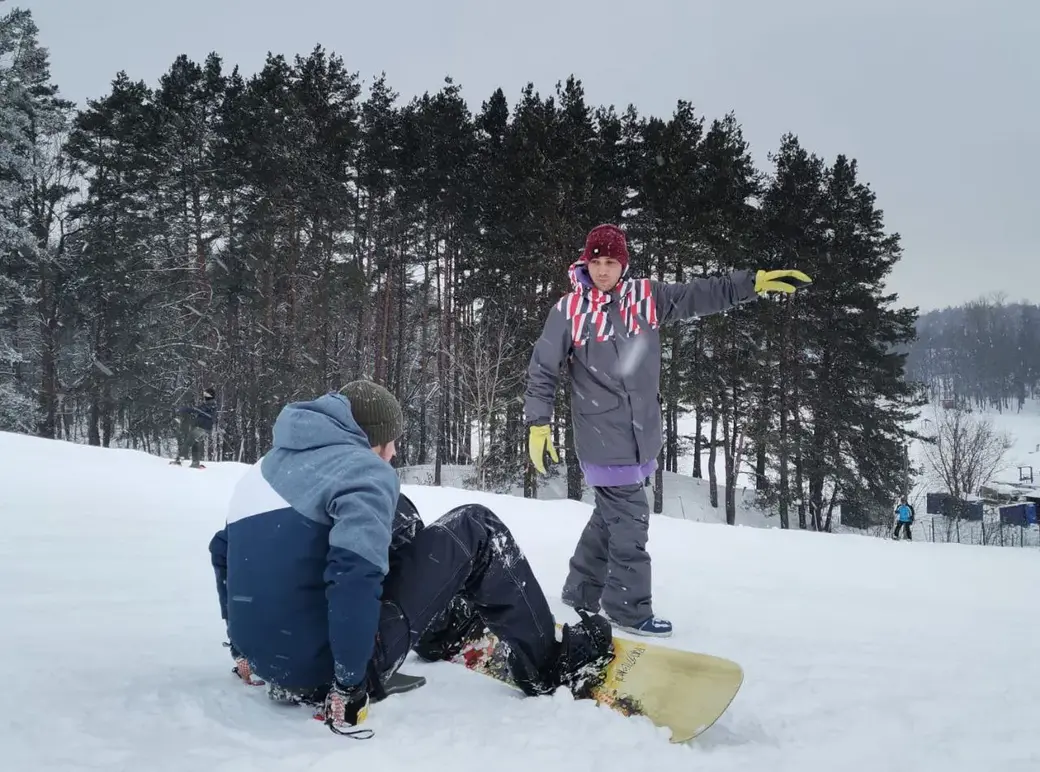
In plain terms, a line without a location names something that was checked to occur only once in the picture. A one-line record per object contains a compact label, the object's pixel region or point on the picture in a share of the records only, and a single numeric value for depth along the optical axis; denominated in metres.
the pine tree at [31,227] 21.78
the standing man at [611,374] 3.24
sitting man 1.58
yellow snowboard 1.85
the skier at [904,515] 19.05
